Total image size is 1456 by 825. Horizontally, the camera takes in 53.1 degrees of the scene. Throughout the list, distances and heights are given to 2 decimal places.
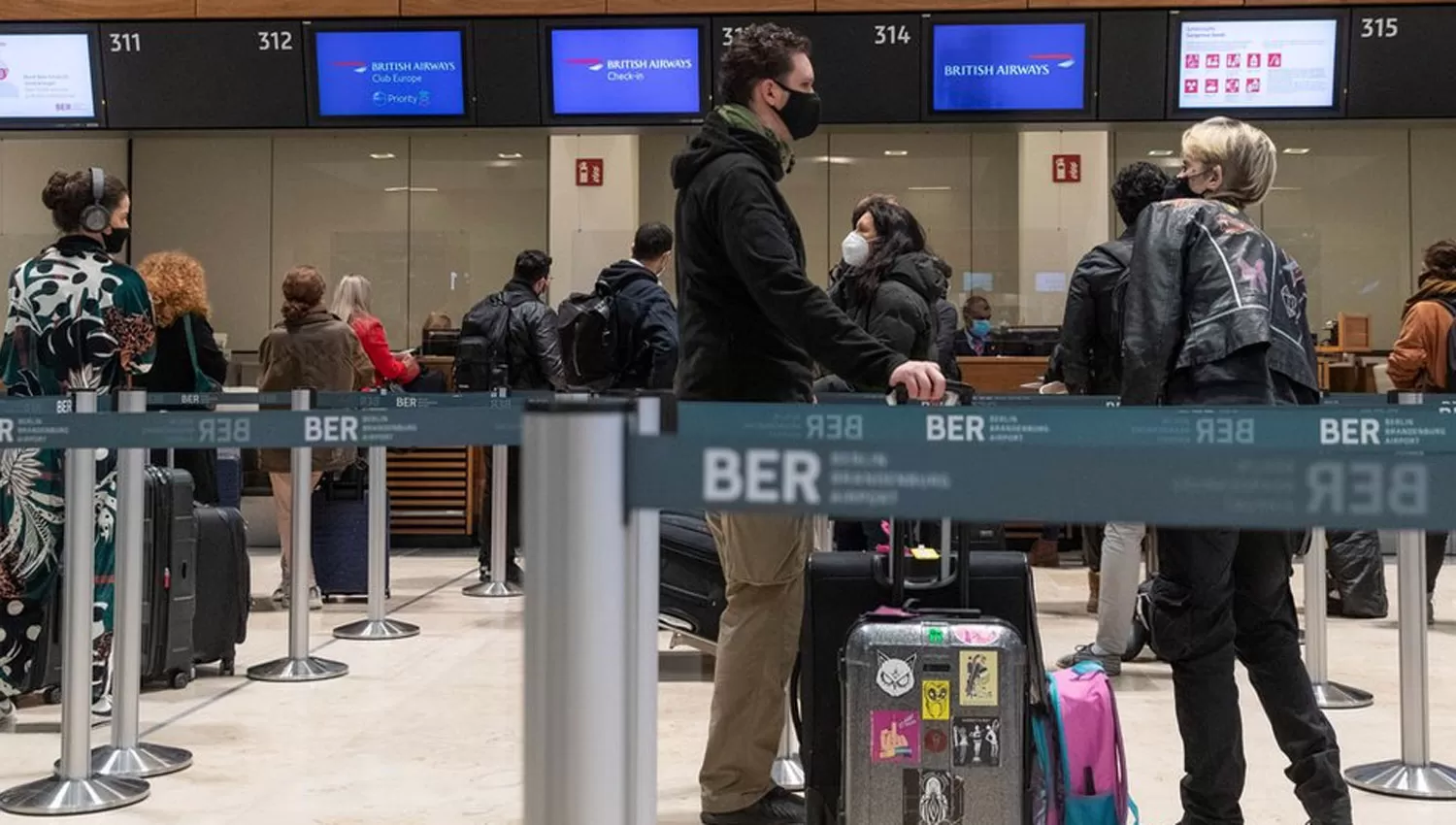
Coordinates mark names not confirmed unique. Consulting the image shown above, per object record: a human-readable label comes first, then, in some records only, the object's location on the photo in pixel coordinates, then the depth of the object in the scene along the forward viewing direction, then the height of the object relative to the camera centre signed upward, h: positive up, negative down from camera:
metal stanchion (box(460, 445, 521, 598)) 7.32 -0.90
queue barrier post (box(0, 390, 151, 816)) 3.48 -0.73
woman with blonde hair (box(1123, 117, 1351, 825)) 2.92 -0.37
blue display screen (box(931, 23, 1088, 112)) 7.28 +1.50
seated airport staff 9.08 +0.22
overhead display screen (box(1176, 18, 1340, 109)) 7.22 +1.49
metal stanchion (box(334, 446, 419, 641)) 6.17 -0.86
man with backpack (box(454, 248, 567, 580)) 7.35 +0.11
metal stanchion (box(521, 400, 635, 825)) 1.33 -0.23
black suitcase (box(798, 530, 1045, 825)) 2.82 -0.48
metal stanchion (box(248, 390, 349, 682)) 5.27 -0.92
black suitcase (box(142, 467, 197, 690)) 4.87 -0.72
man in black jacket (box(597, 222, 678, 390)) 5.96 +0.20
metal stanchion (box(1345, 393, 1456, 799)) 3.67 -0.91
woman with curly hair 6.24 +0.11
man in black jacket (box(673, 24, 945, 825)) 3.09 +0.03
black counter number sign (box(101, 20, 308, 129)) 7.52 +1.50
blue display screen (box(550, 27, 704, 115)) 7.38 +1.48
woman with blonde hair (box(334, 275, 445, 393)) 7.71 +0.19
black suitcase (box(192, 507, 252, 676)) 5.31 -0.83
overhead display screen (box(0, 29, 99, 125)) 7.61 +1.50
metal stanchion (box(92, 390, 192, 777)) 3.78 -0.73
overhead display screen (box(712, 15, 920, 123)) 7.26 +1.48
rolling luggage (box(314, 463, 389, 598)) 7.16 -0.88
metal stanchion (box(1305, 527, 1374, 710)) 4.75 -0.93
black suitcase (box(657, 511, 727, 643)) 4.75 -0.73
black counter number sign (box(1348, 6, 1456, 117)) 7.12 +1.46
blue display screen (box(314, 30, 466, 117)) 7.50 +1.49
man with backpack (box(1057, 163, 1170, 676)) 5.02 +0.06
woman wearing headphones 4.34 +0.01
